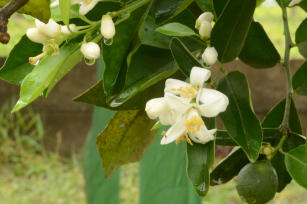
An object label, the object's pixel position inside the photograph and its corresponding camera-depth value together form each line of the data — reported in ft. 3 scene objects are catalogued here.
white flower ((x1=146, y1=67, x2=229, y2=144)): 2.37
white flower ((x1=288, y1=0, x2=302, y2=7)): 2.64
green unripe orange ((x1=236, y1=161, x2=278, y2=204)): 2.48
